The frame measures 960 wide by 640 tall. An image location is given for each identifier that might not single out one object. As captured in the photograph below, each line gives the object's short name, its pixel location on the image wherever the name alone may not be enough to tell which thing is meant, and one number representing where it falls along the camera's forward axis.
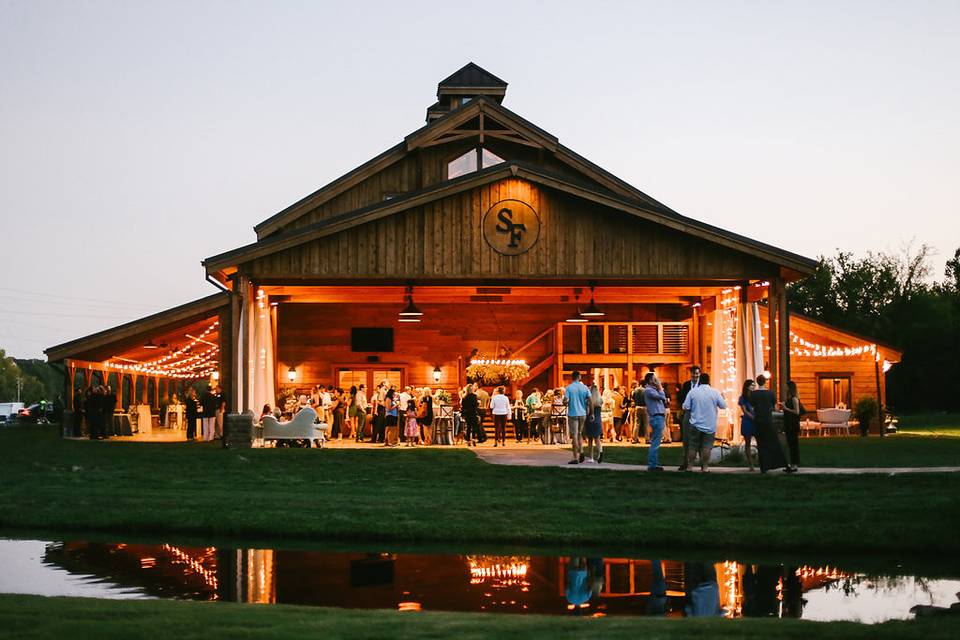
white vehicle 70.75
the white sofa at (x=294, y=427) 26.20
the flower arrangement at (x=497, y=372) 32.47
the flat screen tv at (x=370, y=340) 35.06
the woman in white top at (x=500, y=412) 28.83
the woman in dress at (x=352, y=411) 31.20
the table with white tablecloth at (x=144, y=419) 36.12
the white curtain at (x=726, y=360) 27.31
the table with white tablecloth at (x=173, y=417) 39.88
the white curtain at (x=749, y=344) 26.86
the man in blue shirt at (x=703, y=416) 18.31
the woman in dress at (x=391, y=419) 27.97
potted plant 36.81
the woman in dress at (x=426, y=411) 28.98
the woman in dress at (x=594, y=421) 20.52
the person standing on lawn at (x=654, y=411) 18.75
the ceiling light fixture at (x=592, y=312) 28.38
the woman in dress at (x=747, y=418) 19.02
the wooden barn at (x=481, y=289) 25.14
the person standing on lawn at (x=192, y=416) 31.58
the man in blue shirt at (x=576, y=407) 20.06
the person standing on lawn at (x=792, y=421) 19.07
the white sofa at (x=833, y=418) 35.78
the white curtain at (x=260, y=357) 26.83
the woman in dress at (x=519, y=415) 30.51
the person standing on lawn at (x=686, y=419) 18.59
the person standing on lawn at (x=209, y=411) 30.70
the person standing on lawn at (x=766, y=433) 18.38
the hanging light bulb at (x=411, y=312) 27.73
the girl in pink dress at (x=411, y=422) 28.70
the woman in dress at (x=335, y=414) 33.09
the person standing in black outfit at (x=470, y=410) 29.14
